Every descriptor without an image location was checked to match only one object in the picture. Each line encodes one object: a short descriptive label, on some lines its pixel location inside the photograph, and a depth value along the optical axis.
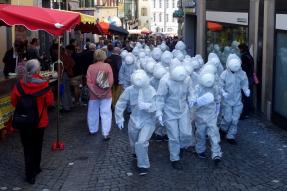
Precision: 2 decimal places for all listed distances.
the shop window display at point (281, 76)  11.01
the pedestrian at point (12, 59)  13.03
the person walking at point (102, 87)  10.03
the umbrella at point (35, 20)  9.08
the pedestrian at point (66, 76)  13.01
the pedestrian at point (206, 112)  8.14
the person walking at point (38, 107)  7.35
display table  9.63
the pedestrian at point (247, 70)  12.23
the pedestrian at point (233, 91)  9.41
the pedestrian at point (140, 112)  7.83
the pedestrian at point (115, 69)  13.12
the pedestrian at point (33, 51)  13.85
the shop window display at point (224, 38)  14.74
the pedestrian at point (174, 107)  7.97
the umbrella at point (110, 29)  16.20
